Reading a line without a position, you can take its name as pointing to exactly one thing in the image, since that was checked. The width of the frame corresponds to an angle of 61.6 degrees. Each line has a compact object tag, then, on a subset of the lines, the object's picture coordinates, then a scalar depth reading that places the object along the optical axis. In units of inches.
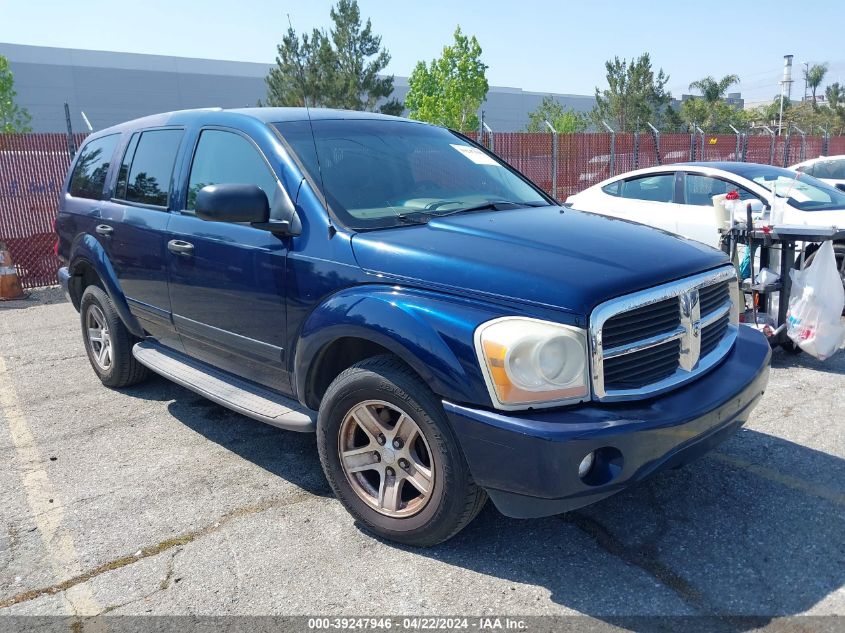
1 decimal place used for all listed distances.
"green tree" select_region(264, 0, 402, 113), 1380.4
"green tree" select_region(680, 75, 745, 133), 1797.5
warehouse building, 1905.8
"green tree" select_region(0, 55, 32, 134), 1115.3
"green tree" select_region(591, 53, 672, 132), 1643.7
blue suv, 103.3
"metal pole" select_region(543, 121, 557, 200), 637.2
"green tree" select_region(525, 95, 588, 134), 1681.8
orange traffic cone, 372.8
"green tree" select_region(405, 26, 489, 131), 1579.7
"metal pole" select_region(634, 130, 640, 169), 706.8
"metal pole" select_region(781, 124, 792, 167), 838.5
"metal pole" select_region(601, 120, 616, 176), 689.0
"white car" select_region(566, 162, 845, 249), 298.1
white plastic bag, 206.5
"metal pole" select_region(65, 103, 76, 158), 416.1
